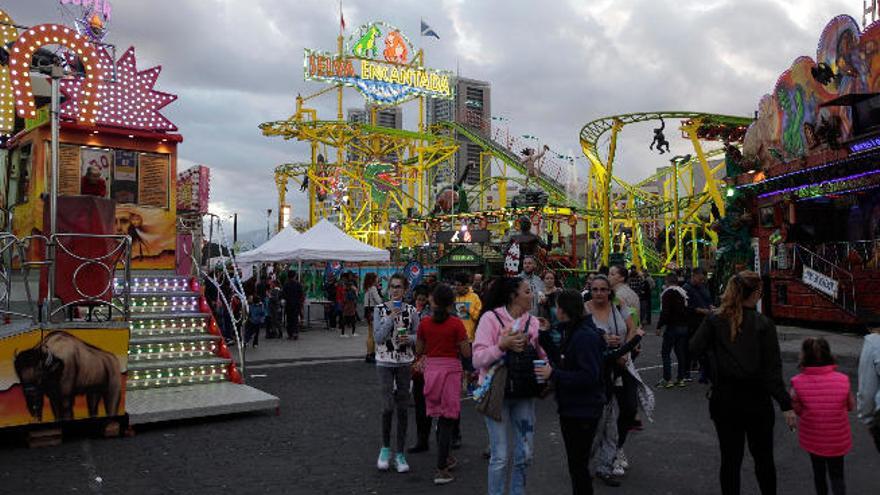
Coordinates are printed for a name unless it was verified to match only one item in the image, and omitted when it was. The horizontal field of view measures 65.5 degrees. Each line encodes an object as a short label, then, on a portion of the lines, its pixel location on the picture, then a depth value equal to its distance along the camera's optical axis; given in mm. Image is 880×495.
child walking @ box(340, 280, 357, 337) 19031
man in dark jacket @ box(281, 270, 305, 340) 17781
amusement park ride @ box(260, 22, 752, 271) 34062
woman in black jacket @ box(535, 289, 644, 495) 4426
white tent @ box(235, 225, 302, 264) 19406
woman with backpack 4543
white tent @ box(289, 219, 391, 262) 19125
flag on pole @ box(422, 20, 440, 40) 48219
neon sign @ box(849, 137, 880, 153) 15381
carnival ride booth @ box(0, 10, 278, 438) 7383
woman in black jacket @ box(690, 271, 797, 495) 4469
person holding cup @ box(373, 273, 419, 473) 6449
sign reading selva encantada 40594
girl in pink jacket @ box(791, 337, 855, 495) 4574
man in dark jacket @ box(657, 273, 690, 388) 10484
